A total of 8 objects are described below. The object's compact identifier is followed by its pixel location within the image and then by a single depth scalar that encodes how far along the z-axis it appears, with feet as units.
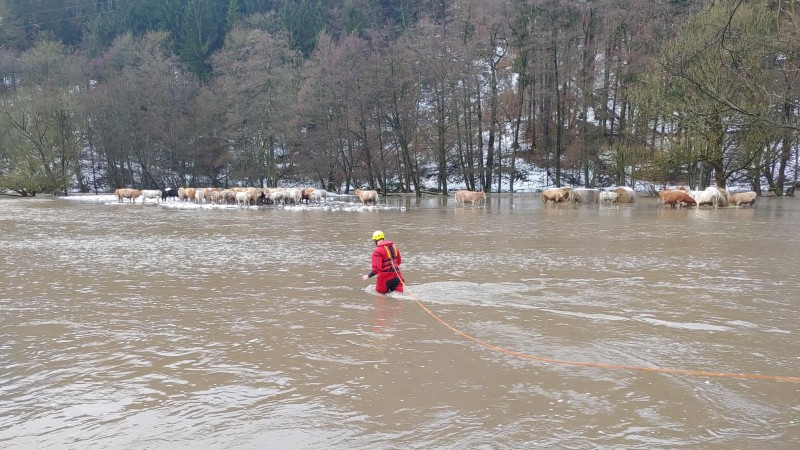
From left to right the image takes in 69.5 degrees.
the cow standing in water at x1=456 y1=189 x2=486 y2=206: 112.06
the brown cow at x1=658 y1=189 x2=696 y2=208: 97.55
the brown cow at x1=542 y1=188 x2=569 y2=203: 113.29
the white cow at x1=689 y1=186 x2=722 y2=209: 96.37
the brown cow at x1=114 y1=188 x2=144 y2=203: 139.74
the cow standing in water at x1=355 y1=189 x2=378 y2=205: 113.50
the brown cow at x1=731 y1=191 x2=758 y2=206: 96.94
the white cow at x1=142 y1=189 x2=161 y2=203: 143.74
